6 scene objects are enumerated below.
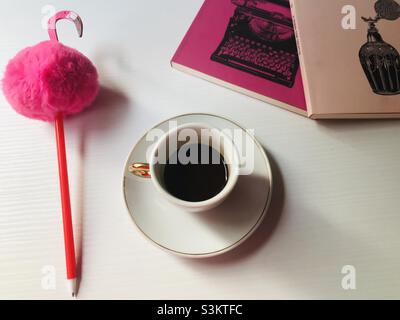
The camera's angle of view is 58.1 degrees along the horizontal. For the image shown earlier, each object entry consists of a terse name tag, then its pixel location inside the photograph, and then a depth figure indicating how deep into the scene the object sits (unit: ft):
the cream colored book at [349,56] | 1.80
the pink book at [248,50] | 1.87
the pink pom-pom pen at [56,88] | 1.61
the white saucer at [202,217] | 1.53
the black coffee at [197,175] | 1.50
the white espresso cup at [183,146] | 1.40
